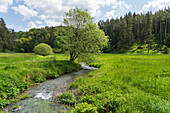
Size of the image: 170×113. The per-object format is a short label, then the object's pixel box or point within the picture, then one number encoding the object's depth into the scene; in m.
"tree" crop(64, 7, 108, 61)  18.39
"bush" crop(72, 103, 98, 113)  4.33
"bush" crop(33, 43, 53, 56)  43.09
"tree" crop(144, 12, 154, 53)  58.34
